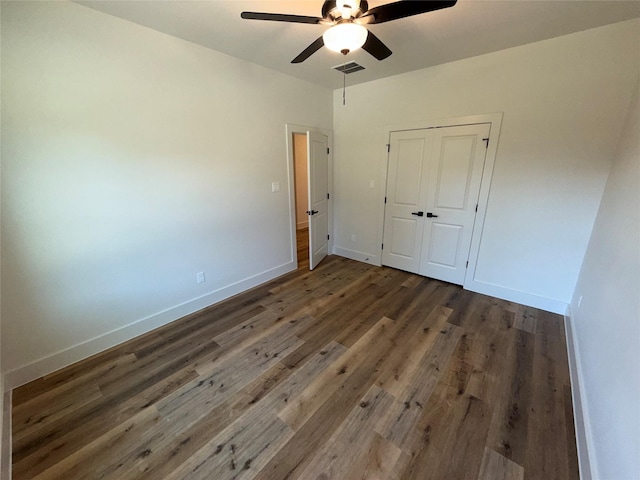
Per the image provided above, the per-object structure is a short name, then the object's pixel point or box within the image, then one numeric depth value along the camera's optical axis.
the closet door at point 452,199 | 3.02
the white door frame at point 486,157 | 2.82
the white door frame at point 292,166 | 3.45
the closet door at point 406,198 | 3.42
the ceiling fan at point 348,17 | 1.43
